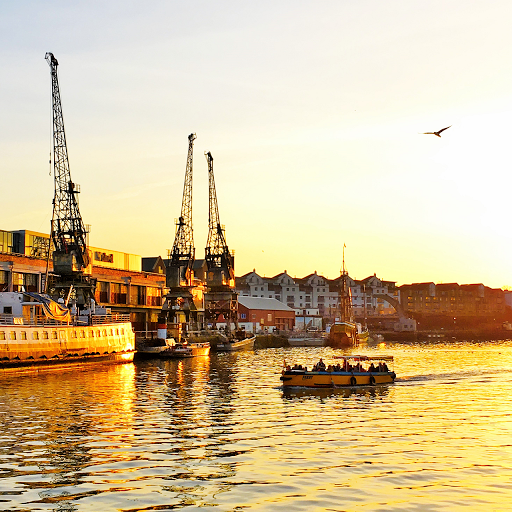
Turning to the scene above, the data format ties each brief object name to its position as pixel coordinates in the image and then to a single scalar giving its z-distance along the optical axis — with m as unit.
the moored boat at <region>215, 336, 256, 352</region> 135.12
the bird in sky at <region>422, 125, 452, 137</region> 46.82
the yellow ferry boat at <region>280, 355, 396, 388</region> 59.50
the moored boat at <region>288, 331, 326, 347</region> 175.75
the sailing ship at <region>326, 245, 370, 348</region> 169.75
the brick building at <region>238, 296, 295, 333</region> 188.52
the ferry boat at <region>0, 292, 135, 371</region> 71.19
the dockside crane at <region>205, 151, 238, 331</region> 157.62
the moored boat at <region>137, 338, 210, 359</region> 105.06
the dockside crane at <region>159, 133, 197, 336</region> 140.50
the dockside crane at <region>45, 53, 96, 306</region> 105.97
